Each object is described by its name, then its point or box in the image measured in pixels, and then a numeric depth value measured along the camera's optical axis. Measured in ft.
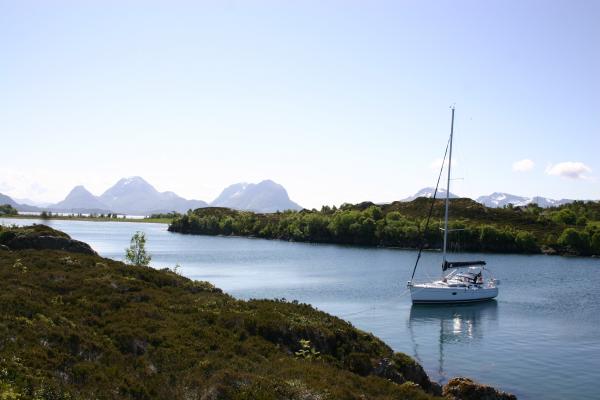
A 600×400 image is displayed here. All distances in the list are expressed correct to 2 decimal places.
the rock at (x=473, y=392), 103.38
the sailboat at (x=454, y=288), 233.55
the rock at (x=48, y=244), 119.34
